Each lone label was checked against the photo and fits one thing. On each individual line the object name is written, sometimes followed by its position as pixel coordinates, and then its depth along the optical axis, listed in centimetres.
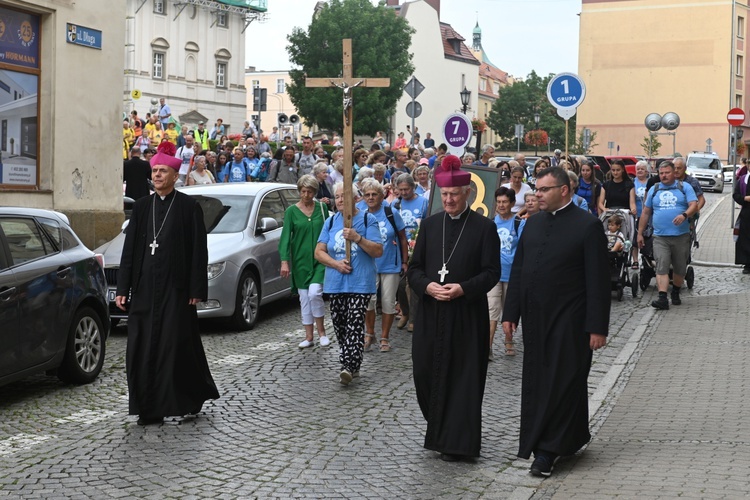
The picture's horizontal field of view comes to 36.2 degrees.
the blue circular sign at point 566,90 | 1683
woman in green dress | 1162
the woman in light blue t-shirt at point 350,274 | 980
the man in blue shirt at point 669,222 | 1452
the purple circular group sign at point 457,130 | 1931
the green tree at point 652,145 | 6084
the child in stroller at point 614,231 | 1538
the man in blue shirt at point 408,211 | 1291
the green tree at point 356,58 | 7231
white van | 5175
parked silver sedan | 1264
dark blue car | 839
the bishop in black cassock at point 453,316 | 704
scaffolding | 7494
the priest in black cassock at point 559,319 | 671
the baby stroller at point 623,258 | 1523
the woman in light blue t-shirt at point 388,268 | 1141
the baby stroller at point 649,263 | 1620
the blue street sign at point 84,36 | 1827
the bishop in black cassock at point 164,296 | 811
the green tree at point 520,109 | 10962
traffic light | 3291
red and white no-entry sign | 2786
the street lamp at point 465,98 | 3880
